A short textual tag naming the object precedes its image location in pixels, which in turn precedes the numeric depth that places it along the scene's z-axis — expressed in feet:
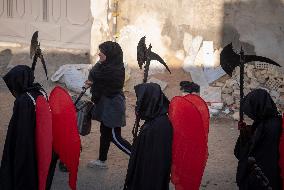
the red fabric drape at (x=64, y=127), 16.72
